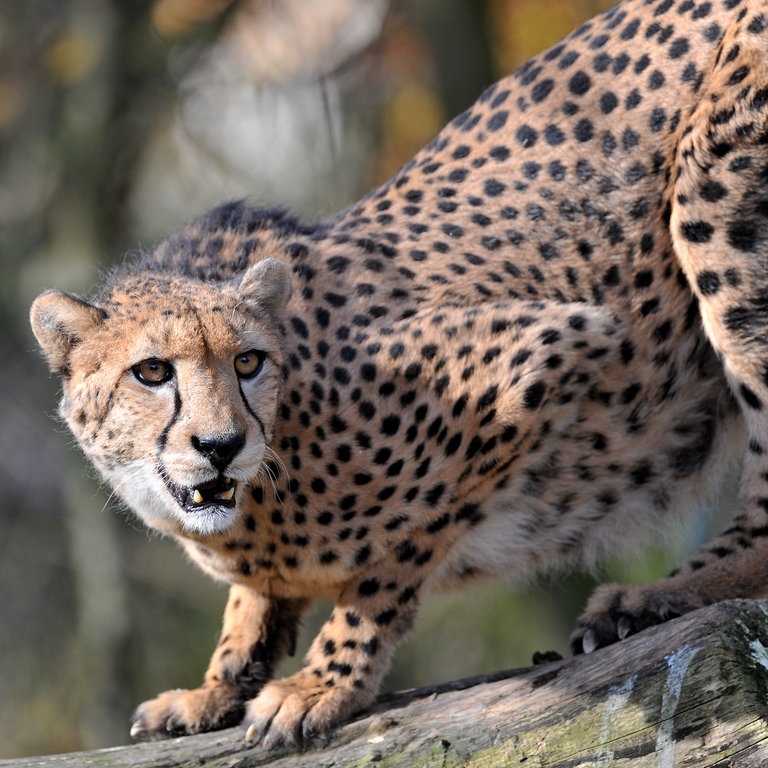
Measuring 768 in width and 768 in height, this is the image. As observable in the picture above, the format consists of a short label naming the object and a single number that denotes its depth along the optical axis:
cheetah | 7.96
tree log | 6.75
